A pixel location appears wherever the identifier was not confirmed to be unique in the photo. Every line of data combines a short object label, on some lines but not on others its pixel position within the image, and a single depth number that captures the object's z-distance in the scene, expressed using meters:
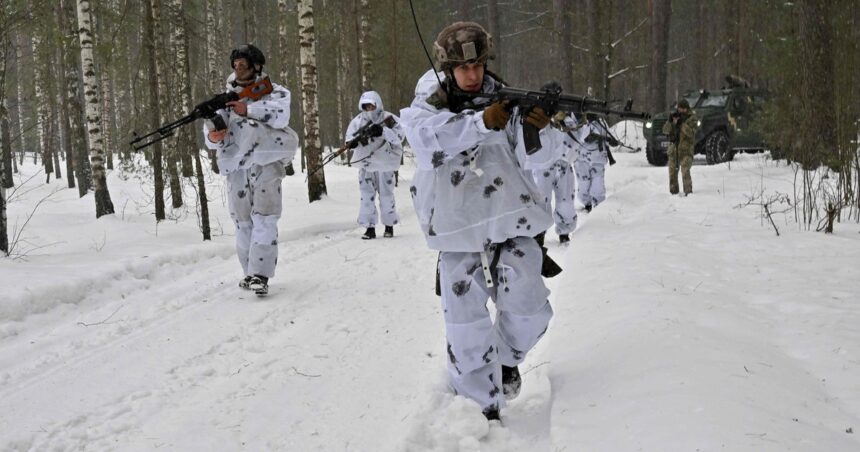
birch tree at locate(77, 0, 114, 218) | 11.77
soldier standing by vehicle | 11.46
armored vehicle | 17.92
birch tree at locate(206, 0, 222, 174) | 21.59
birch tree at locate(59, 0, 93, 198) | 14.59
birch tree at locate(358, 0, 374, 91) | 17.23
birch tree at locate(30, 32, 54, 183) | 19.08
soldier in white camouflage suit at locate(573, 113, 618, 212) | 10.82
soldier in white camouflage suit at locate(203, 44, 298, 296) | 6.05
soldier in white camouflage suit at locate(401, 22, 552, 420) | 3.16
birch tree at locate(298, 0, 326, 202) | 12.76
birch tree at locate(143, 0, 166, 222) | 9.74
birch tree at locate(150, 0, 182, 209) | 10.36
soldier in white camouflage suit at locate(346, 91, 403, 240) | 9.57
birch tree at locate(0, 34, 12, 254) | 7.34
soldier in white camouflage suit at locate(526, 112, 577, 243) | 8.65
